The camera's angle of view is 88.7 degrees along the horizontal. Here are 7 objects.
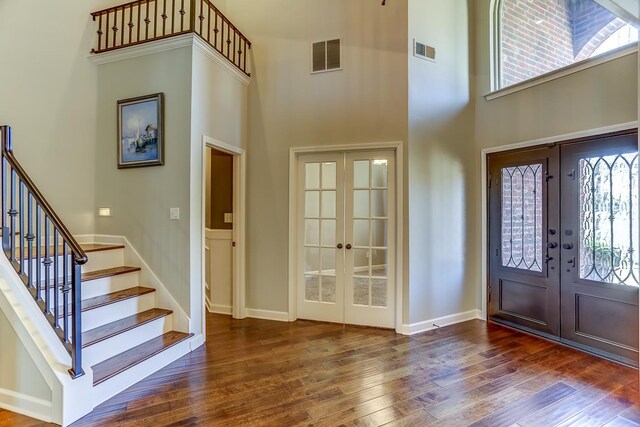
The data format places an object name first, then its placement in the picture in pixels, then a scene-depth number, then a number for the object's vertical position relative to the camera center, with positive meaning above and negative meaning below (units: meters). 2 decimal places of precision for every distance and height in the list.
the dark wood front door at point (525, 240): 3.29 -0.27
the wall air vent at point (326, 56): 3.71 +1.82
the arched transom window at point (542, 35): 3.48 +2.07
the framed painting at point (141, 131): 3.18 +0.83
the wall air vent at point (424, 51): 3.57 +1.82
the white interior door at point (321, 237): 3.74 -0.25
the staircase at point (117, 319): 2.38 -0.89
